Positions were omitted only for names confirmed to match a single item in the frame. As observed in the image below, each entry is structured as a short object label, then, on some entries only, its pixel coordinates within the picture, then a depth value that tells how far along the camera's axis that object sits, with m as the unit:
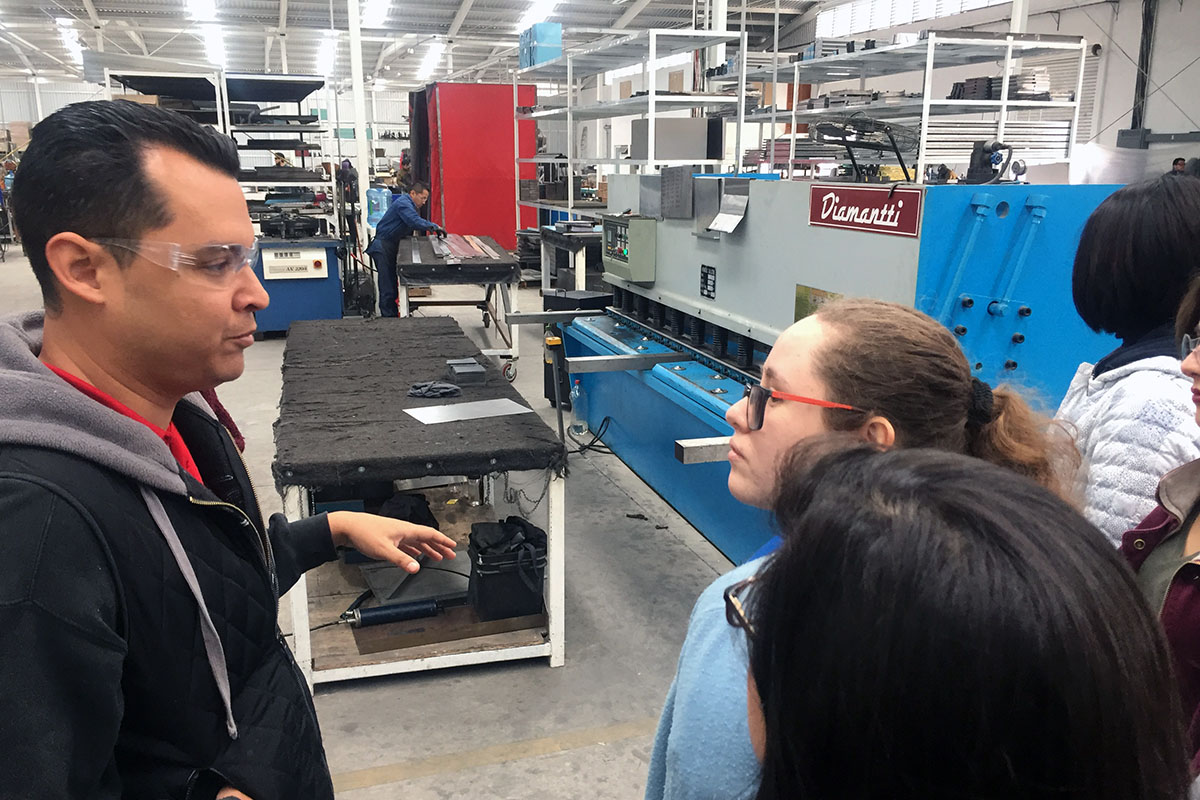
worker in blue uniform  6.41
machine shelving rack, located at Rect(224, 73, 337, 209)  6.36
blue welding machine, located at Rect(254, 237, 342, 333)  6.69
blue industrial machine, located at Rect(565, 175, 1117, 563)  2.04
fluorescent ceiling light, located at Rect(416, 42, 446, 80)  15.27
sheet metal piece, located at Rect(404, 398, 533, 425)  2.53
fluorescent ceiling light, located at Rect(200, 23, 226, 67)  13.21
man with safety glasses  0.73
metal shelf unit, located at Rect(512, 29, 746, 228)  4.96
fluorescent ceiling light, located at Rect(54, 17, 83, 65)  12.09
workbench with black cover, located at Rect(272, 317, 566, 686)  2.22
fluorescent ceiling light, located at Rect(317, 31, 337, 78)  14.68
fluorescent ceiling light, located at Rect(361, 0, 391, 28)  11.12
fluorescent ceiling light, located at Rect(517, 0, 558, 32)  11.23
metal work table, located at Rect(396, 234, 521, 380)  5.29
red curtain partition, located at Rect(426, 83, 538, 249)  8.94
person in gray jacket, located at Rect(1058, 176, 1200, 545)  1.26
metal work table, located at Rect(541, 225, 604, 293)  4.84
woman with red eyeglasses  1.08
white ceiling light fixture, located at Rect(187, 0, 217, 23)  11.15
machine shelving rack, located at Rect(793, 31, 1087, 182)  4.88
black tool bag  2.56
